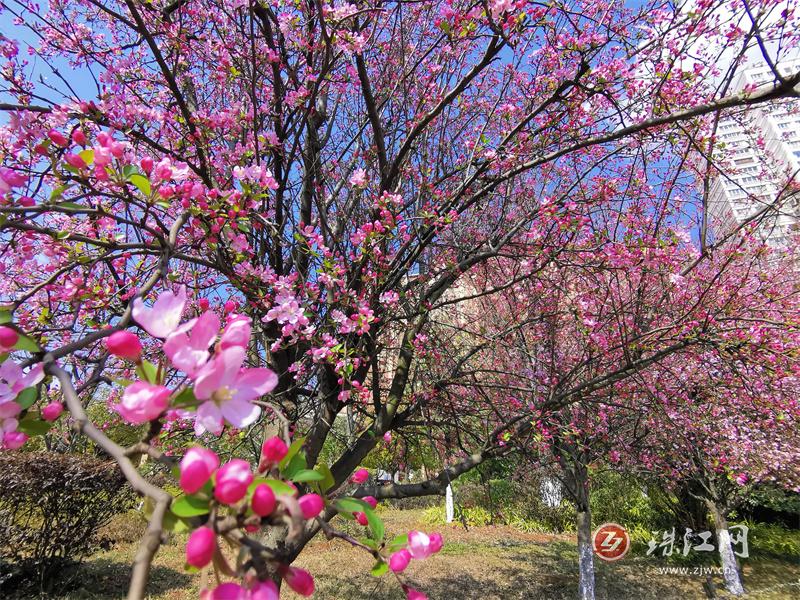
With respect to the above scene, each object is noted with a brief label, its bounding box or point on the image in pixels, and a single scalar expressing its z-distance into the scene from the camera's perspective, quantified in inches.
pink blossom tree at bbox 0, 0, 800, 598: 57.2
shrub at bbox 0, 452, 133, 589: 158.1
